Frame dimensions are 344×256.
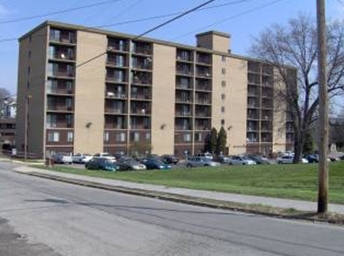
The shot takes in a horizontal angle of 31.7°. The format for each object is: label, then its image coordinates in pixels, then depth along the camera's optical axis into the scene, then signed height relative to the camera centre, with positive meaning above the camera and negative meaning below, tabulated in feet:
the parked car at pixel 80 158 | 273.54 -7.30
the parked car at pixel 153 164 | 217.97 -7.40
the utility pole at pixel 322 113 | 51.34 +2.89
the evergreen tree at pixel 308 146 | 386.93 +0.05
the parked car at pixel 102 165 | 199.26 -7.37
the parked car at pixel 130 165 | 202.18 -7.43
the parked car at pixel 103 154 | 284.74 -5.55
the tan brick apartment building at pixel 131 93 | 299.58 +28.20
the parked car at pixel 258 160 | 278.69 -6.86
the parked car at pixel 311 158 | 294.25 -5.79
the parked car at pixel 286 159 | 281.13 -6.37
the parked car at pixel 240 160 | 270.77 -7.00
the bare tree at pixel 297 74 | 236.63 +28.82
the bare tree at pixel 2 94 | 452.02 +38.88
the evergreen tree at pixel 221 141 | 370.12 +1.95
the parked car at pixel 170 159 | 288.61 -7.31
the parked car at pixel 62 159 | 262.08 -7.35
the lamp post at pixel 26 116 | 300.61 +12.75
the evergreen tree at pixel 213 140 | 369.71 +2.76
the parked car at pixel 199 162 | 249.88 -7.38
